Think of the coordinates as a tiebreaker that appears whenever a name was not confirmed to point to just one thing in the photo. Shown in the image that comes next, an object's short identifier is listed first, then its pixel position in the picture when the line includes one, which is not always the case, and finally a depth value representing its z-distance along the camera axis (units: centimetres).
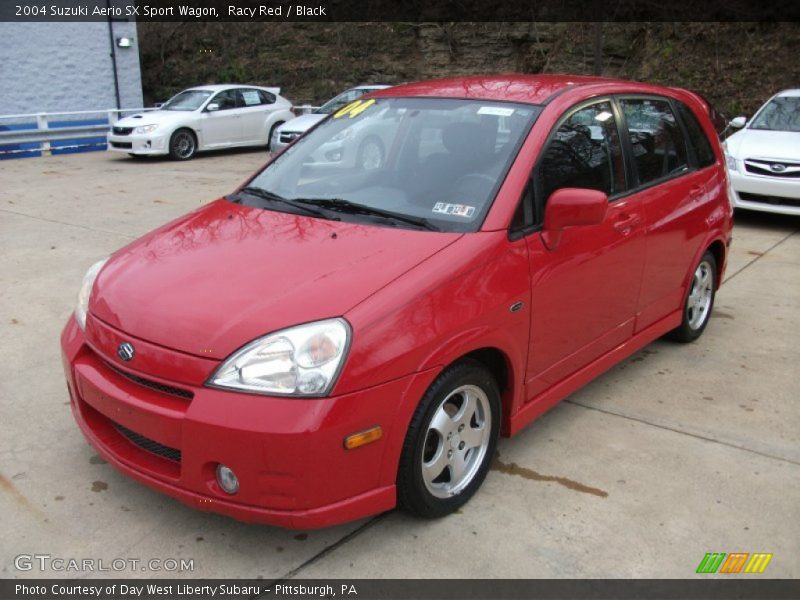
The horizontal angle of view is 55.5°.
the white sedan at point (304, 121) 1502
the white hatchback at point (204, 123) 1495
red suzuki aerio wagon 260
